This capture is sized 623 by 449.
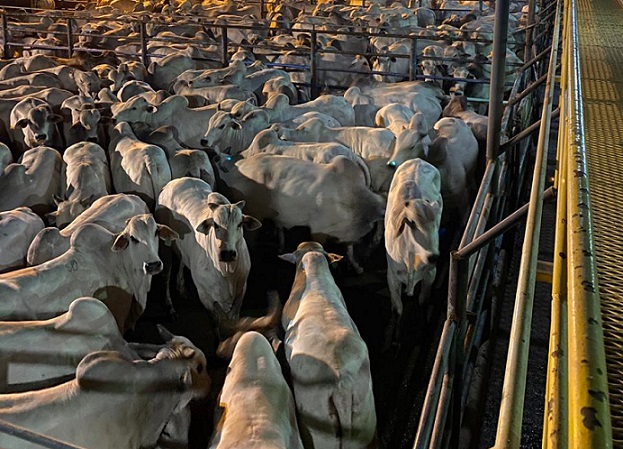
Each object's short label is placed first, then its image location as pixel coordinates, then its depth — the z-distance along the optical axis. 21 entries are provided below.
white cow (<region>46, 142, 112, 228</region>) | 6.48
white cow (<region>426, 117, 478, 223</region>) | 7.76
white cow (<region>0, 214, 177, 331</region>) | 4.56
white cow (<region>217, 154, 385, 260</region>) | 6.95
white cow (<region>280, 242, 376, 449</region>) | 3.78
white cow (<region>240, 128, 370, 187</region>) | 7.58
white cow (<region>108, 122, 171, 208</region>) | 7.15
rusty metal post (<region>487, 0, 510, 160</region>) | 5.43
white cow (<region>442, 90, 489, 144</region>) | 8.75
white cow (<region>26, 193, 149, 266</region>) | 5.38
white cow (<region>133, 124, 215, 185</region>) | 7.36
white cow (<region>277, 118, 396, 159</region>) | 8.19
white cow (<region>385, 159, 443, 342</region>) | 5.84
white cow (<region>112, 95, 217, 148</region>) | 9.05
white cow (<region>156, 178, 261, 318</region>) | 5.67
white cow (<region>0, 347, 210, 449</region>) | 3.25
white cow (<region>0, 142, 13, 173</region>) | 7.69
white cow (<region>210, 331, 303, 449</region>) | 3.18
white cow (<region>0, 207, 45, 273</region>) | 5.54
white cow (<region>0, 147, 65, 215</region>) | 7.05
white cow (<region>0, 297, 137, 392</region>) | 3.84
